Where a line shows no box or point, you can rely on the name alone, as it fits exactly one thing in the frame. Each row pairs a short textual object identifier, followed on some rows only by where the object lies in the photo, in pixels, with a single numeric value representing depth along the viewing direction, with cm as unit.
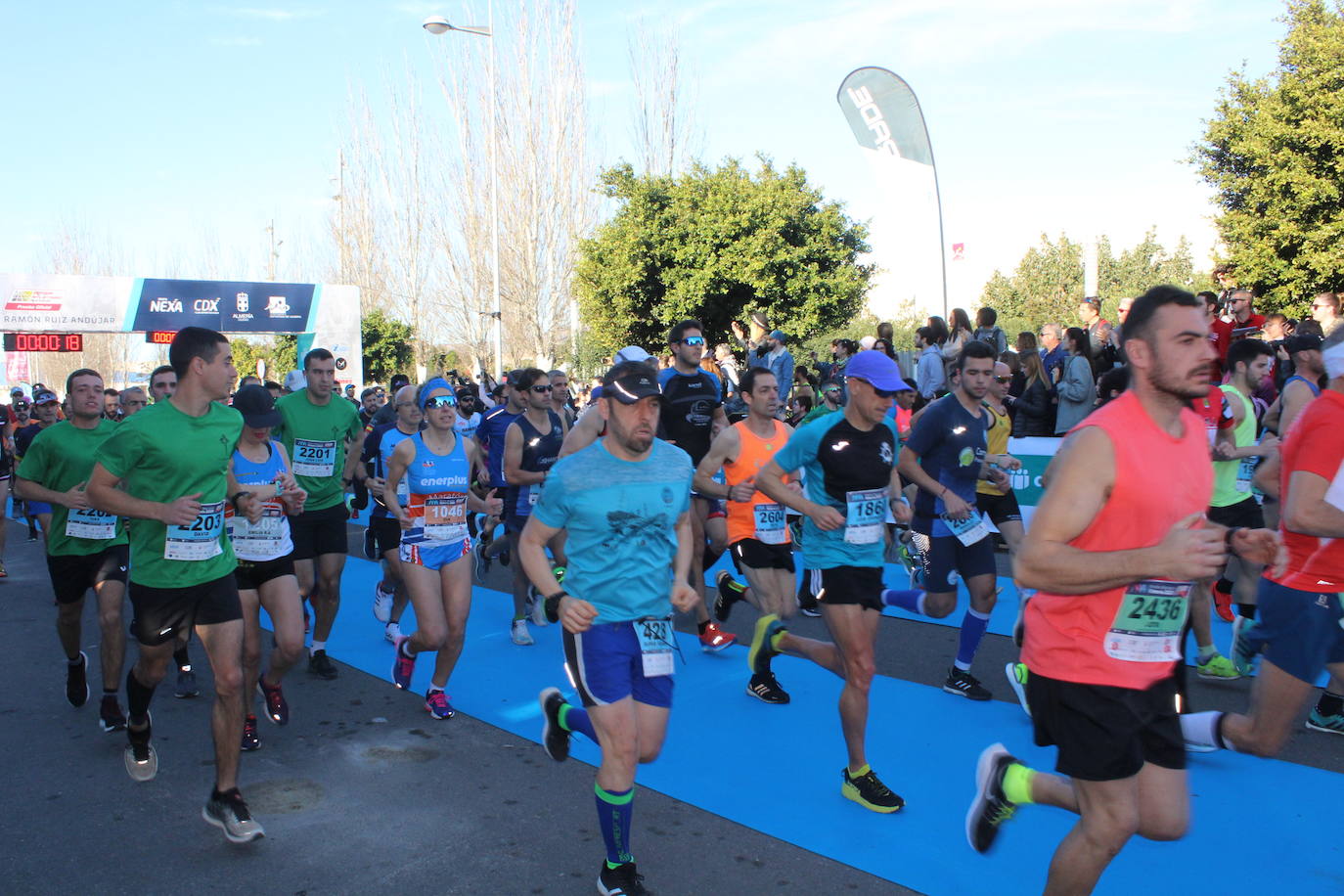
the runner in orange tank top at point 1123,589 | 274
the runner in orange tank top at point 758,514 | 616
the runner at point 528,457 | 751
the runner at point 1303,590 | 359
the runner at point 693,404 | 771
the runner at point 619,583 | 366
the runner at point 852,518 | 453
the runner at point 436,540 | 586
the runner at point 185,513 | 436
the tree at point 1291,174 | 1530
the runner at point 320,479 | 674
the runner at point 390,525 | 695
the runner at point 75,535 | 601
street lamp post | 2441
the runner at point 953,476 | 582
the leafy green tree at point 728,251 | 2320
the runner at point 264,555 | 548
